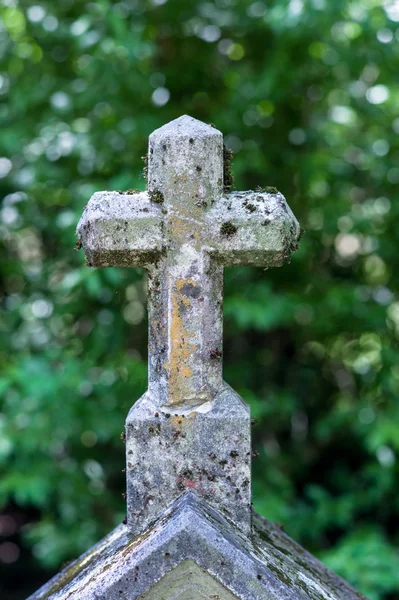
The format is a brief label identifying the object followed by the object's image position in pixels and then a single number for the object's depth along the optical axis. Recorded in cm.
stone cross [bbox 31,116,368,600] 197
